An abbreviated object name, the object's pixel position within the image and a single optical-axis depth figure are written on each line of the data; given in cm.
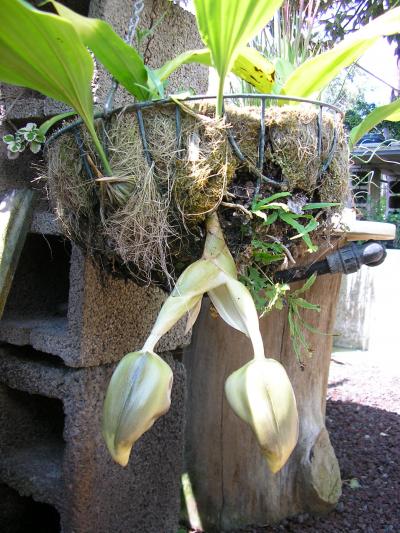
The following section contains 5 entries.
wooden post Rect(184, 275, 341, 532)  178
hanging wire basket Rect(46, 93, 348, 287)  83
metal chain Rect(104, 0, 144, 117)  88
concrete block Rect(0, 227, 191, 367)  128
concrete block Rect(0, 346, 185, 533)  129
